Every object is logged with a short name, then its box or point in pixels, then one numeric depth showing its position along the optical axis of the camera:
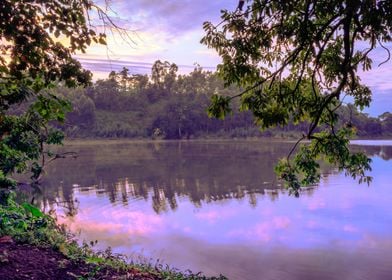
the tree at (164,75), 103.12
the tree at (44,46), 4.15
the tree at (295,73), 5.87
